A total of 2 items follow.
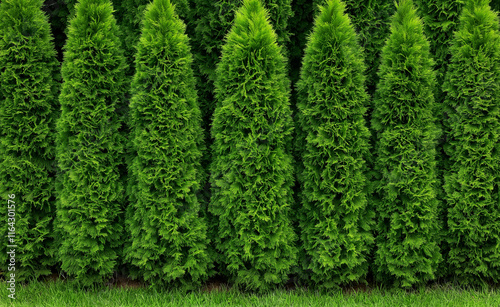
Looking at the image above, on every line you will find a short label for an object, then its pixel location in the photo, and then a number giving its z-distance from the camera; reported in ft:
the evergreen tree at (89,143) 17.12
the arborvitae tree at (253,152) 16.80
